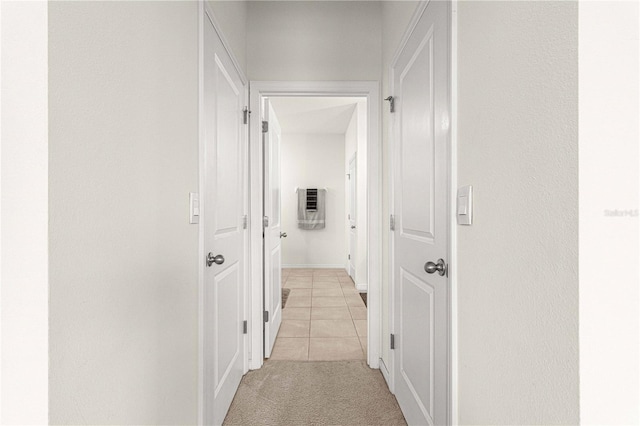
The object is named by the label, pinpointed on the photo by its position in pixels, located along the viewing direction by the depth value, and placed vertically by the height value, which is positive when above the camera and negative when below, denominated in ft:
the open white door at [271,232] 7.86 -0.52
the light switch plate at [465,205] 3.43 +0.07
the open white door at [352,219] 16.70 -0.39
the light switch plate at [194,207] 4.27 +0.06
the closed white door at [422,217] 4.11 -0.08
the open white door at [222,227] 4.82 -0.26
